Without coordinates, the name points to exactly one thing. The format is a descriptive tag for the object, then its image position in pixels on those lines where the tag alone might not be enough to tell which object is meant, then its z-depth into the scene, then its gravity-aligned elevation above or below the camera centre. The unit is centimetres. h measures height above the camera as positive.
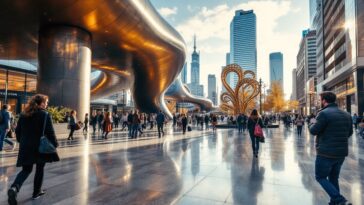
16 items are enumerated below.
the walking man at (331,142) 325 -42
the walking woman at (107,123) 1312 -57
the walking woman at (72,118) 1095 -24
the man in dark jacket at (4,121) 795 -29
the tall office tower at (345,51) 3164 +1073
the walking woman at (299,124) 1611 -74
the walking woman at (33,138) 353 -40
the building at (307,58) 9631 +2491
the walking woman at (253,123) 768 -34
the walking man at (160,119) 1492 -38
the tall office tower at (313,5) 7296 +3676
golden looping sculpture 2750 +296
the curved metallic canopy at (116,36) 1424 +635
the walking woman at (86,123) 1539 -68
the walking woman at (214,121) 1959 -66
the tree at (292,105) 7957 +312
